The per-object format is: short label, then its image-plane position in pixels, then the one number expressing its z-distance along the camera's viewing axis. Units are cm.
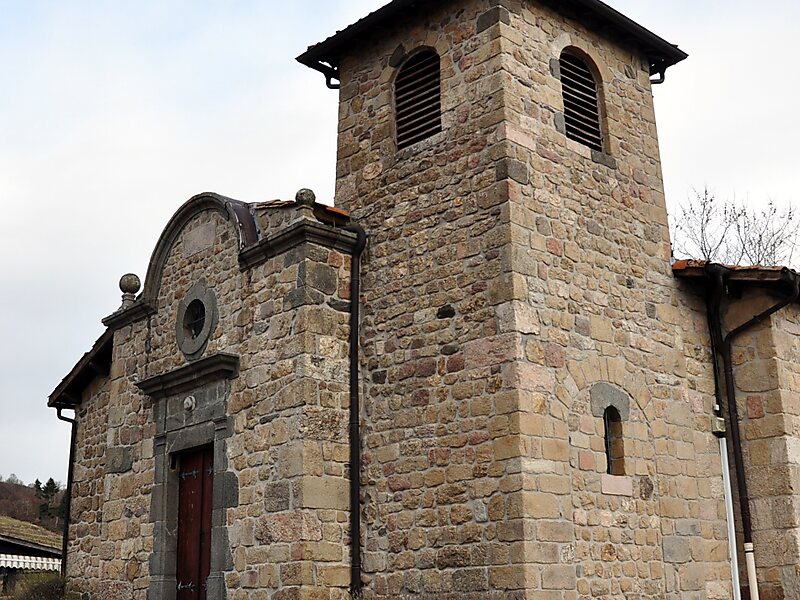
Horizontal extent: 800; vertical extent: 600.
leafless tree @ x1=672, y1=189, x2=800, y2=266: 1870
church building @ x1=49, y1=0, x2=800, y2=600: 847
